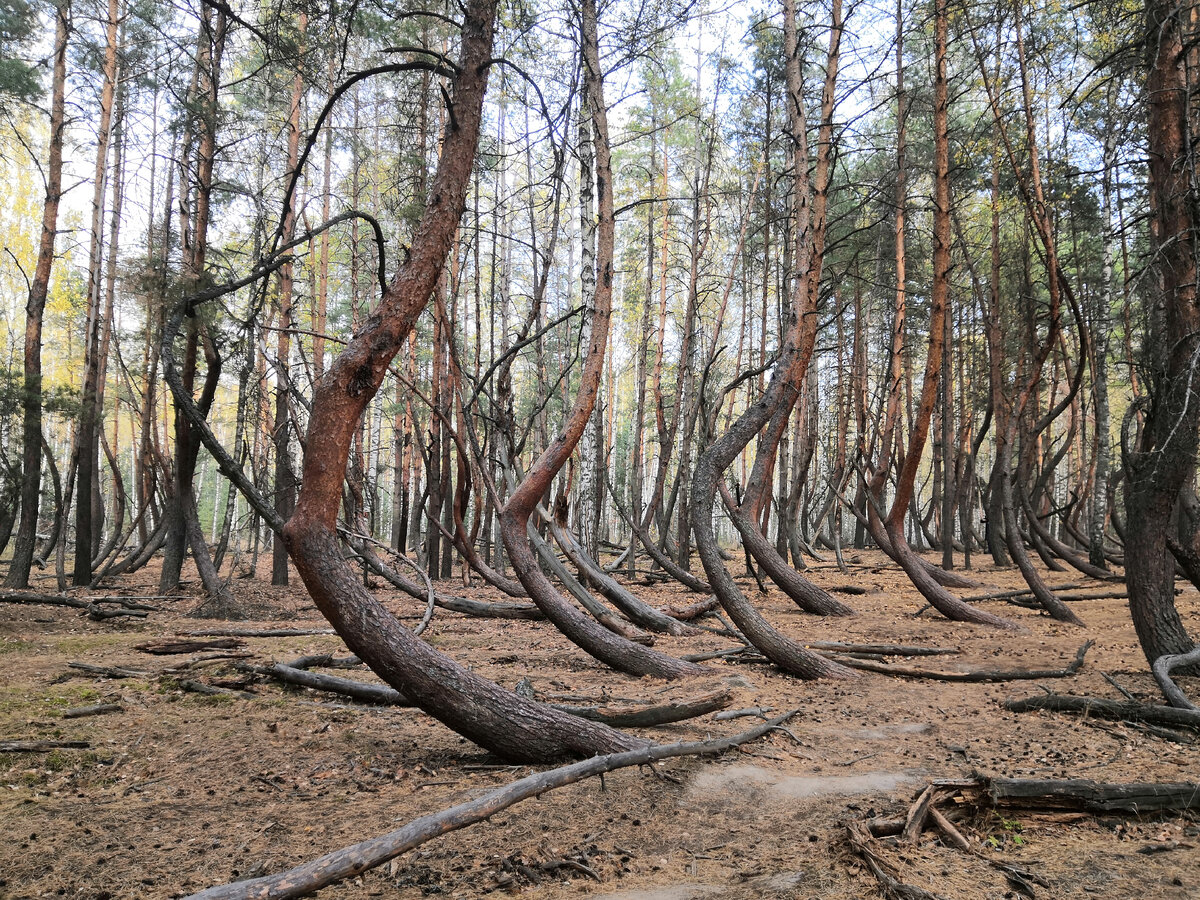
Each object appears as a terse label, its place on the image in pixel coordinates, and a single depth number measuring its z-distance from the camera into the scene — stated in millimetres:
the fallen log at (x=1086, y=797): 3223
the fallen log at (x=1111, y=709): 4484
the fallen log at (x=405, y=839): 2105
